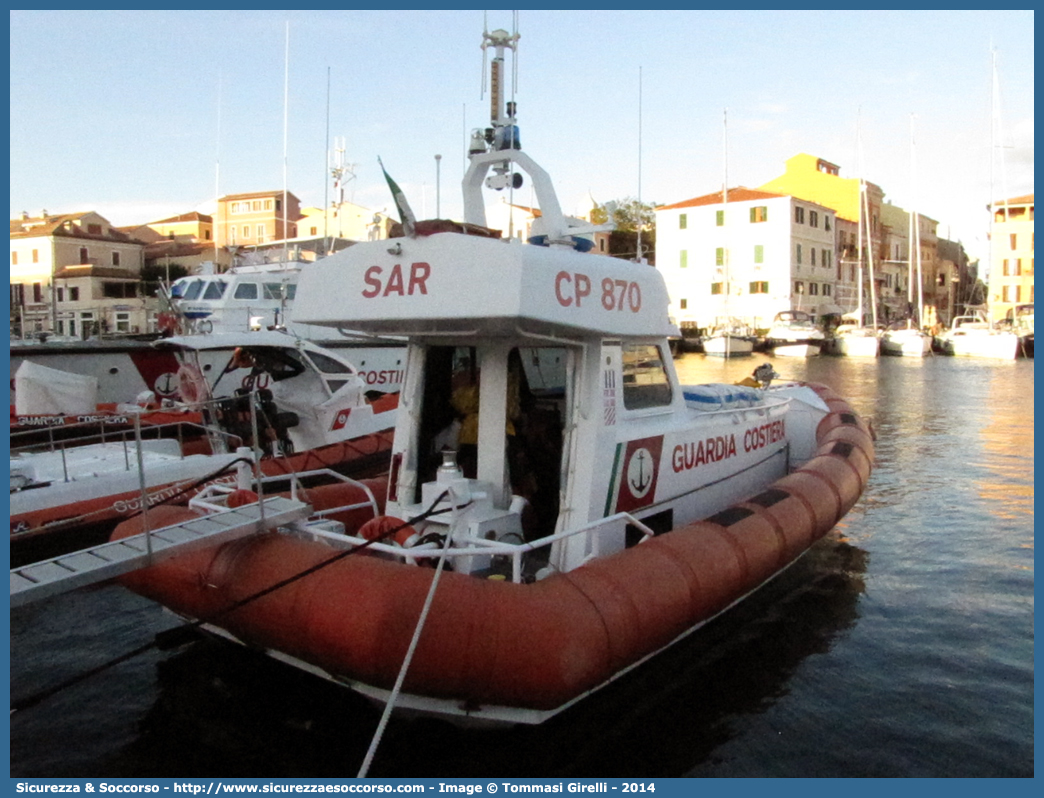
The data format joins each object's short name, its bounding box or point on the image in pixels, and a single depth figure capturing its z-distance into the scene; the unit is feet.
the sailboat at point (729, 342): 140.77
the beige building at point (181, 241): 171.67
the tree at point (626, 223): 172.24
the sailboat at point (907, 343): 147.02
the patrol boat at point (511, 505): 14.89
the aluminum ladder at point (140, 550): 13.20
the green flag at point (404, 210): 16.22
